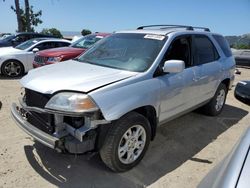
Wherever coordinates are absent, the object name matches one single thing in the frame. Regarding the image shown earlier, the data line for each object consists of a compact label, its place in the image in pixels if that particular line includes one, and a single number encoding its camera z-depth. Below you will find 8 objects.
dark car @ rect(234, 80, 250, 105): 2.70
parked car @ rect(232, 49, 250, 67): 9.83
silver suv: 2.05
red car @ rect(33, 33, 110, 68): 5.34
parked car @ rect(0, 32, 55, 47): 9.19
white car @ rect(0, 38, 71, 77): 6.12
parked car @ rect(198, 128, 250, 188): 1.01
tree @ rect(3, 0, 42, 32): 15.11
